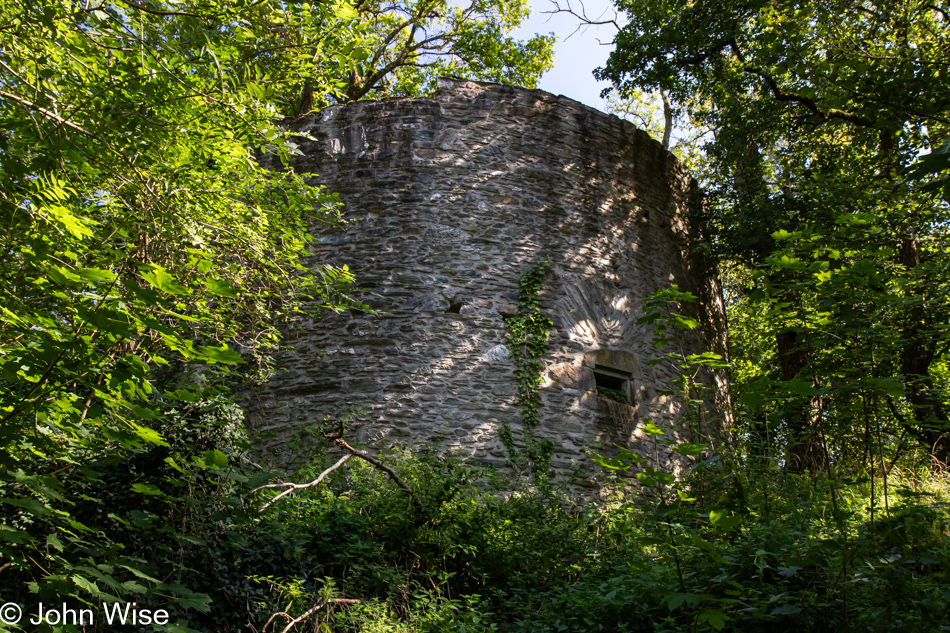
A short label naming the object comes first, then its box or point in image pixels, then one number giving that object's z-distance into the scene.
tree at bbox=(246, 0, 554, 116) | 13.60
